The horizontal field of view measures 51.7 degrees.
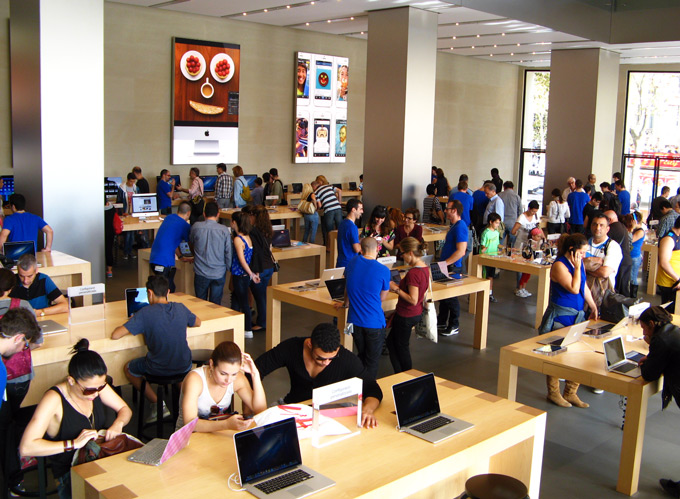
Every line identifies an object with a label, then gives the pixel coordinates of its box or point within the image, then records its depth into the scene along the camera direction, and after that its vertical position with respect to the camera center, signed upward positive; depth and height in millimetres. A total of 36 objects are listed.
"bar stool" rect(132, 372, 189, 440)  4705 -1666
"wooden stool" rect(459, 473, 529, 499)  3113 -1461
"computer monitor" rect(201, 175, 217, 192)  13594 -585
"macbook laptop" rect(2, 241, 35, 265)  6680 -991
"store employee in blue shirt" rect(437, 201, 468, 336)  7648 -1038
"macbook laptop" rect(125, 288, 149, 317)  5293 -1132
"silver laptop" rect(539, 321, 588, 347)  5109 -1288
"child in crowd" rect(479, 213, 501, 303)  8742 -961
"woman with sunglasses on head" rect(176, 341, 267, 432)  3492 -1273
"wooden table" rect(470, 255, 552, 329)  8445 -1293
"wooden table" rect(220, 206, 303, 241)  12058 -1021
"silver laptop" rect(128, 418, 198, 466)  3072 -1339
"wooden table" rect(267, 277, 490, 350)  6297 -1373
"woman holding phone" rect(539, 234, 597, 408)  5715 -1108
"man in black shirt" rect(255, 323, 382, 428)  3971 -1217
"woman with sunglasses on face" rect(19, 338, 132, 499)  3400 -1340
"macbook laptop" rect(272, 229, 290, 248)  8961 -1081
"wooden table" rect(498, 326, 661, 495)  4551 -1440
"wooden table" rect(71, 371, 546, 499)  2918 -1383
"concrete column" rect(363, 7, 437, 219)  11406 +873
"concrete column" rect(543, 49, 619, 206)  15555 +1082
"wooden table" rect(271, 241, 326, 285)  8738 -1253
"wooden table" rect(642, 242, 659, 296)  10641 -1518
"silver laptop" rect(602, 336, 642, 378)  4716 -1336
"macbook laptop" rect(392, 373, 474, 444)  3531 -1319
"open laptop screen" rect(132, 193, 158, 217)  10562 -833
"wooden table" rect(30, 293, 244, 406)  4621 -1337
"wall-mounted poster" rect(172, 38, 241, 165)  13422 +974
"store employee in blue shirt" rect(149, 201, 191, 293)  7504 -945
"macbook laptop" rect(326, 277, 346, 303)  6336 -1205
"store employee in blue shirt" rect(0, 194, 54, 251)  7098 -796
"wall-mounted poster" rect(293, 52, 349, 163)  15461 +1069
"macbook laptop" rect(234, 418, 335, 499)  2893 -1316
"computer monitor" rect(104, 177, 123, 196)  10898 -591
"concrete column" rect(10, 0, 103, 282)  7469 +353
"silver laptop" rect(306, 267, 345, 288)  6680 -1123
